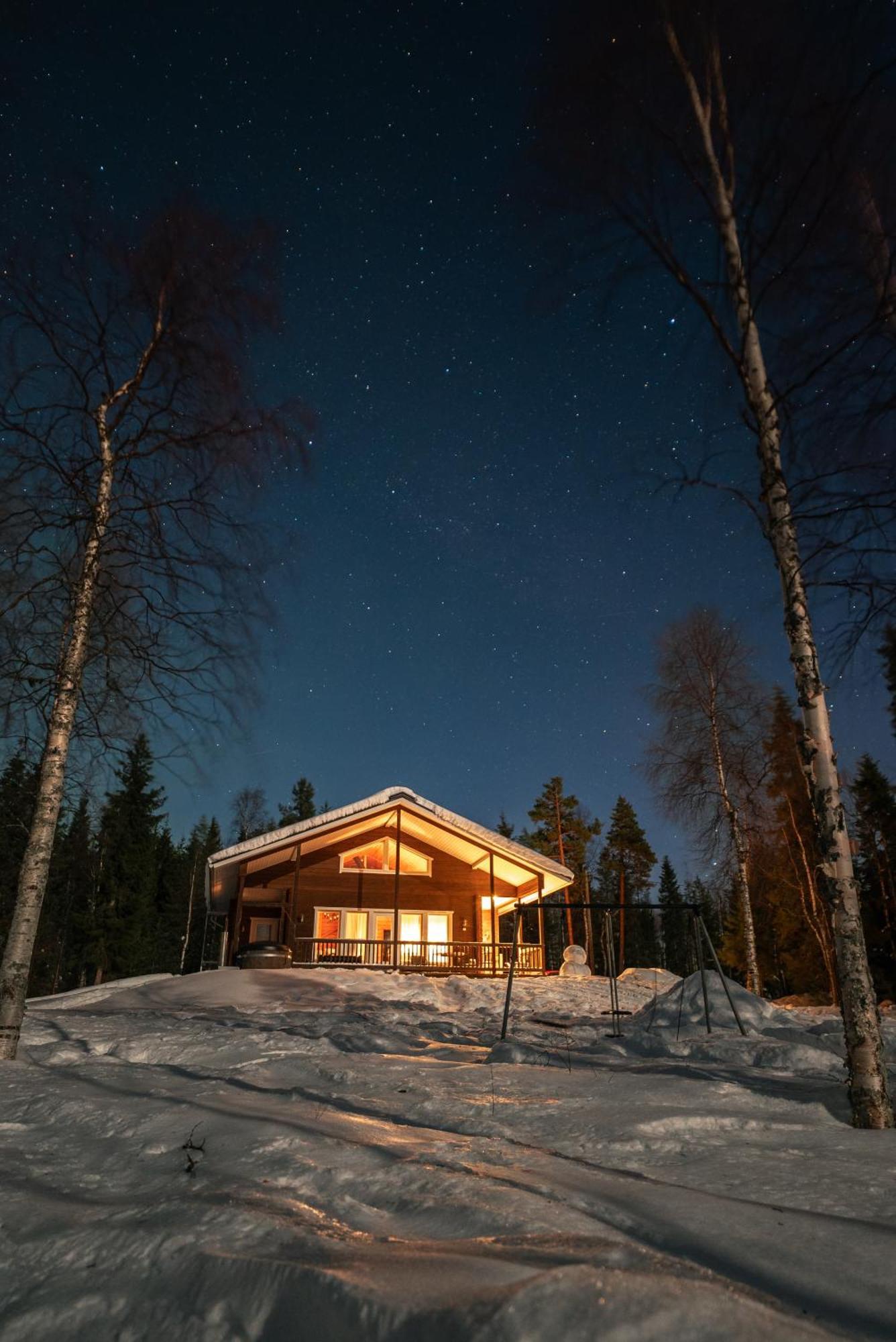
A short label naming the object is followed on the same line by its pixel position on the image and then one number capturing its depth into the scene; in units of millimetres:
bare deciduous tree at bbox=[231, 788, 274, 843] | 51594
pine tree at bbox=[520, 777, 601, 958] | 43594
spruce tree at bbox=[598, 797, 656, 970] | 48438
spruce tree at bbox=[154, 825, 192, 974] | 48469
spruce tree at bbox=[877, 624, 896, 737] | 5845
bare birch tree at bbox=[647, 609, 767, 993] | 17172
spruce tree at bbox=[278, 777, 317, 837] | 62312
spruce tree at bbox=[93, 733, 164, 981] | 37469
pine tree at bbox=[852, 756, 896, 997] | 21719
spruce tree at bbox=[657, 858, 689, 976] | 59350
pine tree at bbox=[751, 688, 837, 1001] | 22922
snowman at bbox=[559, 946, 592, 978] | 22562
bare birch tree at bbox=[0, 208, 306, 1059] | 7113
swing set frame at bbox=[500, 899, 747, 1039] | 8438
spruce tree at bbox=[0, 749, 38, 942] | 7016
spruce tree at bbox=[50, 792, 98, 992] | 36594
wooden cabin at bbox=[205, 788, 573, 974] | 22016
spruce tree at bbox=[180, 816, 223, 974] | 49250
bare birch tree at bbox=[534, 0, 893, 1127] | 4793
